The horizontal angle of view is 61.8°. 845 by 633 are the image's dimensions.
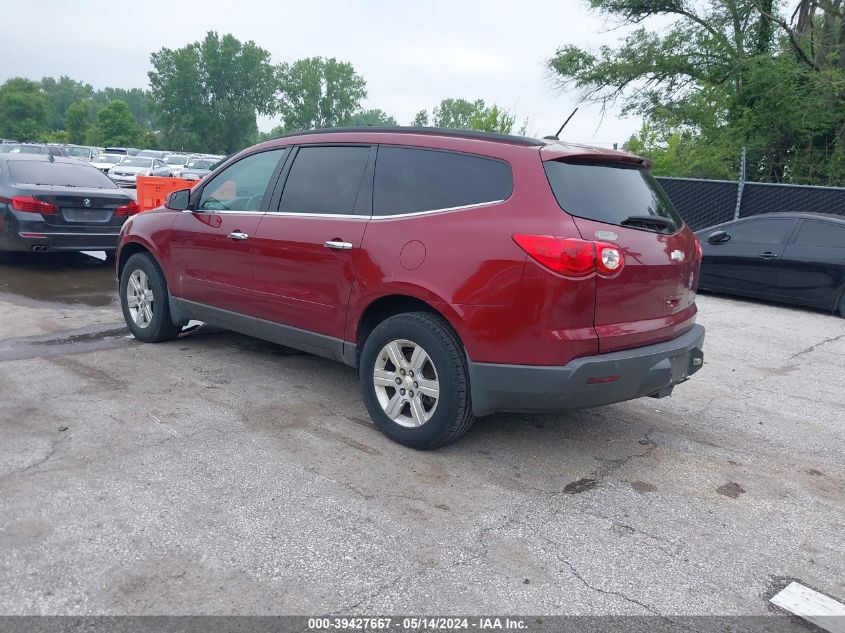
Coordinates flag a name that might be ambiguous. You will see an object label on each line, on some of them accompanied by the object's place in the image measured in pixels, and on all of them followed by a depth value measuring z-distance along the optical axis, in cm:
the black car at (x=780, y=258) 938
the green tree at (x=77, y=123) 10178
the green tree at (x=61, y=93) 14998
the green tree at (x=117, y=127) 8481
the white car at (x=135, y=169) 2934
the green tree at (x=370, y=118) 10690
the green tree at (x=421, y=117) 8757
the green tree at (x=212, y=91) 8712
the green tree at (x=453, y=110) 11112
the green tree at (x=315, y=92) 9906
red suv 361
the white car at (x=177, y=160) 3264
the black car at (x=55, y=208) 886
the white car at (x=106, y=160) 3356
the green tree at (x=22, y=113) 10819
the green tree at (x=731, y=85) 1664
